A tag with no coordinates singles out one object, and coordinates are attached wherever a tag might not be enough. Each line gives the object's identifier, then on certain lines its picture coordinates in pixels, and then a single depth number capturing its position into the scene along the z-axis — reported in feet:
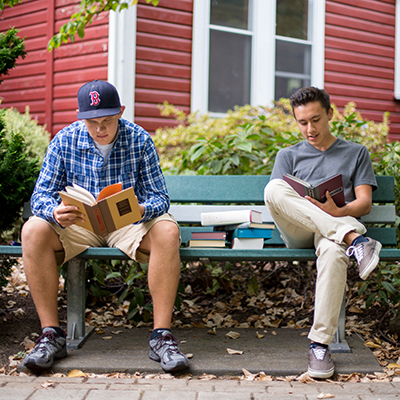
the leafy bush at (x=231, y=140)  12.37
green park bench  8.90
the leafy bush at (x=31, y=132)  16.75
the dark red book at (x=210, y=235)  9.66
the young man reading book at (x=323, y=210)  8.02
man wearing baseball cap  8.34
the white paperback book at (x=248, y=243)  9.50
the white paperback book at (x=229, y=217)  9.53
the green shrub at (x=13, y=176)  9.91
